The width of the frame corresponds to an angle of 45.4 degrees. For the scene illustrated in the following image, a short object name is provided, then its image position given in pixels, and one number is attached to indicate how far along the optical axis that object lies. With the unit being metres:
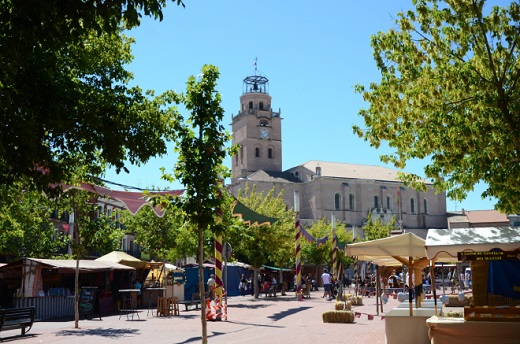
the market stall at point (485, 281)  10.48
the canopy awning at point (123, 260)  30.17
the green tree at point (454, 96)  14.22
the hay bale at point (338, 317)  19.44
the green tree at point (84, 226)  20.33
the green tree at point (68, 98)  7.20
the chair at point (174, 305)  24.87
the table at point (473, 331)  10.32
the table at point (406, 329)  12.77
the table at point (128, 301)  29.89
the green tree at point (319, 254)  56.44
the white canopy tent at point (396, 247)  14.14
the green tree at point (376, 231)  68.12
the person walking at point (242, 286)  48.22
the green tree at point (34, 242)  37.14
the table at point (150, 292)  32.02
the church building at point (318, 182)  101.06
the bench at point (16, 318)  16.62
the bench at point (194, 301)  28.07
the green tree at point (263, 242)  37.84
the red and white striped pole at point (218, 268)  21.14
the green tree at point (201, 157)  10.65
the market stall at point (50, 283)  23.67
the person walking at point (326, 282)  38.66
